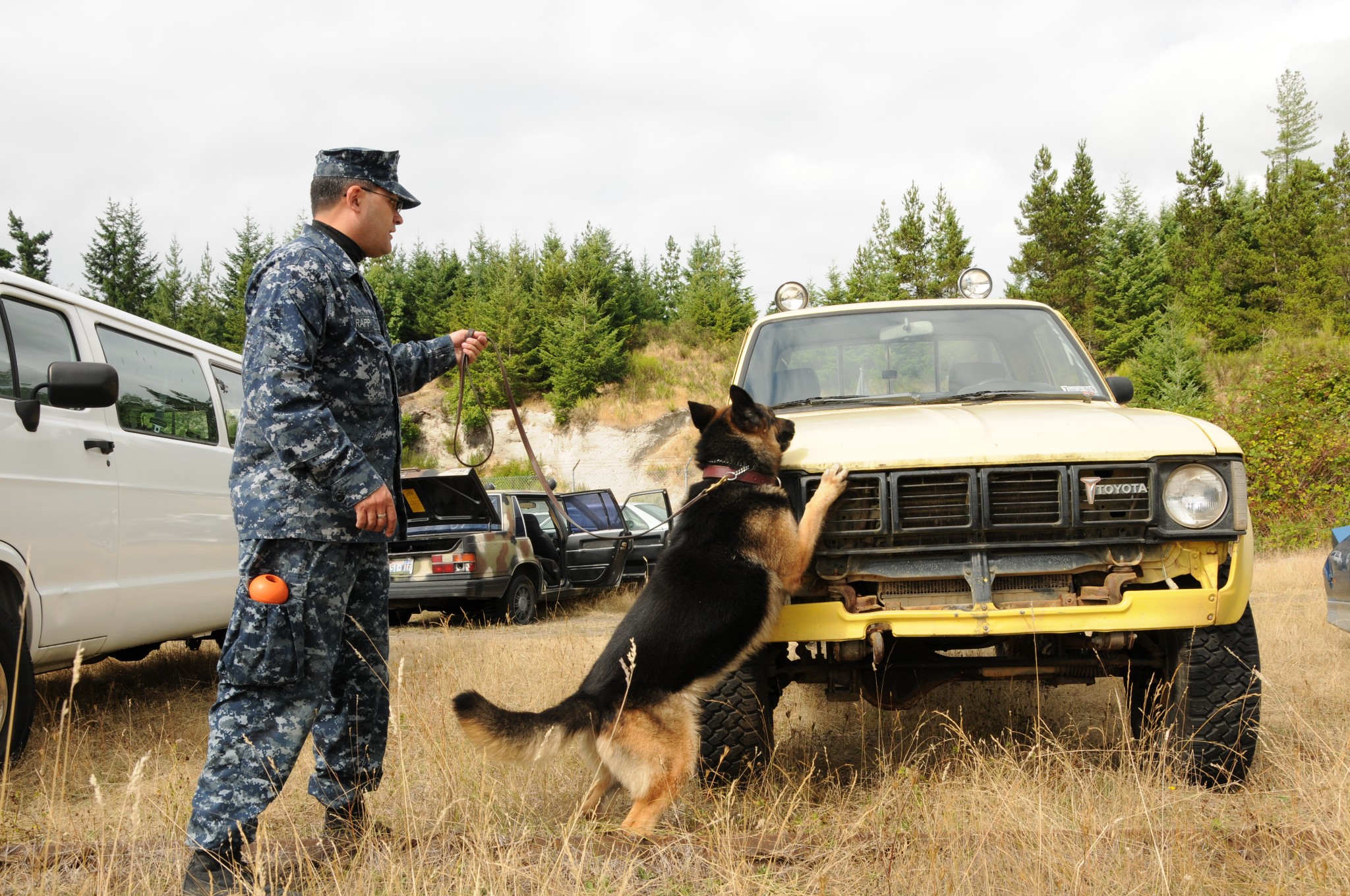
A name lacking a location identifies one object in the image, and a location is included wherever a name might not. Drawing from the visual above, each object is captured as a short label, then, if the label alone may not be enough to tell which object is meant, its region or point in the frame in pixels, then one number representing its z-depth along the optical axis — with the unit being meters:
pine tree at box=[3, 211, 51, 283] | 52.91
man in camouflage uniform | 2.61
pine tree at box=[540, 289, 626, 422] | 41.41
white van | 3.88
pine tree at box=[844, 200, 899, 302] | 48.09
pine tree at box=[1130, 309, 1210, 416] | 30.23
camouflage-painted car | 10.35
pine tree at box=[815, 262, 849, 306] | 50.94
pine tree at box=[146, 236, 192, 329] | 55.59
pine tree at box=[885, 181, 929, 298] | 50.00
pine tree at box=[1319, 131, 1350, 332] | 38.12
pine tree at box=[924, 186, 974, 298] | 48.78
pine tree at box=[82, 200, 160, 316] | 57.97
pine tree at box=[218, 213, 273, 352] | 50.56
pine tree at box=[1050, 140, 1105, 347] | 45.75
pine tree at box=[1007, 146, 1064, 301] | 46.84
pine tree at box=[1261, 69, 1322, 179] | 54.91
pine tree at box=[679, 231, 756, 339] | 47.84
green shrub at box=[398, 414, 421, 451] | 42.62
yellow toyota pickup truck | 3.19
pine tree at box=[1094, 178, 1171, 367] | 39.69
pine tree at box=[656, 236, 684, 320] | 61.88
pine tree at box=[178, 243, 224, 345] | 51.38
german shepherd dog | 2.95
